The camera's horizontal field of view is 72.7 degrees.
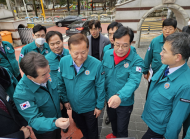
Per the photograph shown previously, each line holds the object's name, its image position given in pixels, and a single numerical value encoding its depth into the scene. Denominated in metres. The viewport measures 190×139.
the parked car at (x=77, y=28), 9.96
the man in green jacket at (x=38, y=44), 3.02
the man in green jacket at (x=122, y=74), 1.78
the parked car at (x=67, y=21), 15.07
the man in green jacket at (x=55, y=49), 2.48
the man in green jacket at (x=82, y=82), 1.75
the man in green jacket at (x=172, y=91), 1.43
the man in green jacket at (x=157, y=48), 2.72
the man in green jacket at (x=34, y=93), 1.41
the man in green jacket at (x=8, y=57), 2.95
